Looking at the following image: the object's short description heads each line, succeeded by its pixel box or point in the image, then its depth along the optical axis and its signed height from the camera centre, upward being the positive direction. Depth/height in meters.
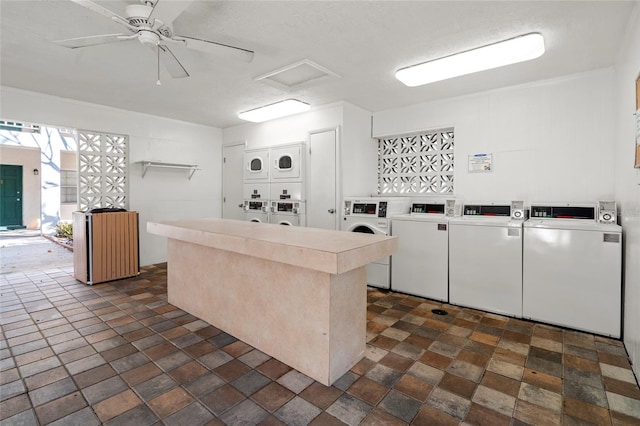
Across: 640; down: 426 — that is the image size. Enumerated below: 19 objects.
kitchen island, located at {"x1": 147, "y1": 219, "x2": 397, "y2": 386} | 2.05 -0.63
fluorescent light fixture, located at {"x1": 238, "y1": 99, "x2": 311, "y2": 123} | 4.54 +1.51
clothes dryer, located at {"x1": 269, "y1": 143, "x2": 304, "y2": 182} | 5.04 +0.75
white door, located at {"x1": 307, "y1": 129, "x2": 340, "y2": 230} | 4.67 +0.41
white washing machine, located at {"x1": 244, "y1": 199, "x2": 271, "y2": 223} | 5.55 -0.05
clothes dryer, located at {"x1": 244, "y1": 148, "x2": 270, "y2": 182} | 5.55 +0.78
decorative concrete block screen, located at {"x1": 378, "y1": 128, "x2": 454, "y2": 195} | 4.53 +0.69
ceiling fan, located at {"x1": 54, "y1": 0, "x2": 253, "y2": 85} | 1.91 +1.24
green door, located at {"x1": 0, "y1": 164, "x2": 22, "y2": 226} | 9.86 +0.38
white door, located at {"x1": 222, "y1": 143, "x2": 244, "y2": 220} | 6.21 +0.54
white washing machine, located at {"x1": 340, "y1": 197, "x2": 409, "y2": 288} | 4.15 -0.13
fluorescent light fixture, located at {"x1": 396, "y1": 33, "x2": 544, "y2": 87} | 2.73 +1.43
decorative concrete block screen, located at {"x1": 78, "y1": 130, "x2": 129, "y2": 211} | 4.85 +0.60
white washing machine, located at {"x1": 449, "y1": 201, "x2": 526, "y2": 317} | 3.23 -0.56
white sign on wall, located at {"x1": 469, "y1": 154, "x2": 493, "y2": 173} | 4.05 +0.59
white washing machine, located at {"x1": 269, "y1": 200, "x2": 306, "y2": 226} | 5.04 -0.07
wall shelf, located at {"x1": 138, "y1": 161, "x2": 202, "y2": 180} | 5.26 +0.74
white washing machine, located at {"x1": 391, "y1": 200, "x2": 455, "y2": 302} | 3.71 -0.56
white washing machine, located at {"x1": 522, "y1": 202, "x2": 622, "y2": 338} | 2.76 -0.58
